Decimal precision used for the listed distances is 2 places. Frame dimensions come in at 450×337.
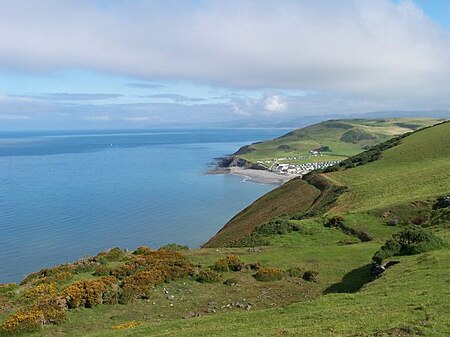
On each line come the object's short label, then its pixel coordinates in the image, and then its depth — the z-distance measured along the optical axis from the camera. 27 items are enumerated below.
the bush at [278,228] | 42.70
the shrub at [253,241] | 40.44
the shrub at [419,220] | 41.72
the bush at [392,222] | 43.40
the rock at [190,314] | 23.14
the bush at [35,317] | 20.88
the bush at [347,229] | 41.13
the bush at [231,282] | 27.92
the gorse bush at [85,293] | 23.97
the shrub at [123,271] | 28.38
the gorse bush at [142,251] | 35.03
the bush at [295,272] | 29.62
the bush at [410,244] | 29.20
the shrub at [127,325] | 21.02
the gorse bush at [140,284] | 25.28
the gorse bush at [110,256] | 32.22
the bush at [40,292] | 24.88
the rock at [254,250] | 36.22
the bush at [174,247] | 38.33
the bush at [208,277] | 28.30
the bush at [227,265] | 30.20
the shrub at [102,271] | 28.97
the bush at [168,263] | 28.64
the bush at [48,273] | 29.84
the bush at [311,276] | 28.89
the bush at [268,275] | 28.70
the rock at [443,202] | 43.37
